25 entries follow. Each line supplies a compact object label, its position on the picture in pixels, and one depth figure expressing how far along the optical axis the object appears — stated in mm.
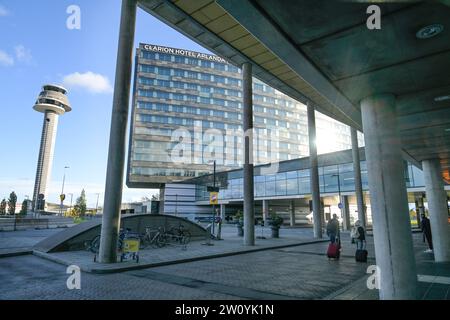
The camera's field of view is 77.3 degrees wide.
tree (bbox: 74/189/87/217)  73438
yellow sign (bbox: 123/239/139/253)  10289
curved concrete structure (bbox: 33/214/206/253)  13078
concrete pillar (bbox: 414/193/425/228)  33328
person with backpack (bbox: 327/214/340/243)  12906
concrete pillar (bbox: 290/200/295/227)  47625
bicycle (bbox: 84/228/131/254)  12398
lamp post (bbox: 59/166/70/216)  33200
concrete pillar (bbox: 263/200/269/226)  46753
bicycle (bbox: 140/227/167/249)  15312
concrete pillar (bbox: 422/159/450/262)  11336
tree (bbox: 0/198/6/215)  76275
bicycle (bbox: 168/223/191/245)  17002
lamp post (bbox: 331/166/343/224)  32606
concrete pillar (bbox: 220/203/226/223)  56025
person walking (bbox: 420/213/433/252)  14047
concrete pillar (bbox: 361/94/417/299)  5355
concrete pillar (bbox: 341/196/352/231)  34188
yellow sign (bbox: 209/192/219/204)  18112
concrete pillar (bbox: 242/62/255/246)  16922
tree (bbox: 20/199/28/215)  55053
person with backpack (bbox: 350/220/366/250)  11633
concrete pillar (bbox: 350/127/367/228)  27344
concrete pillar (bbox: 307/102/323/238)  23219
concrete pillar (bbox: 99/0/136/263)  10531
